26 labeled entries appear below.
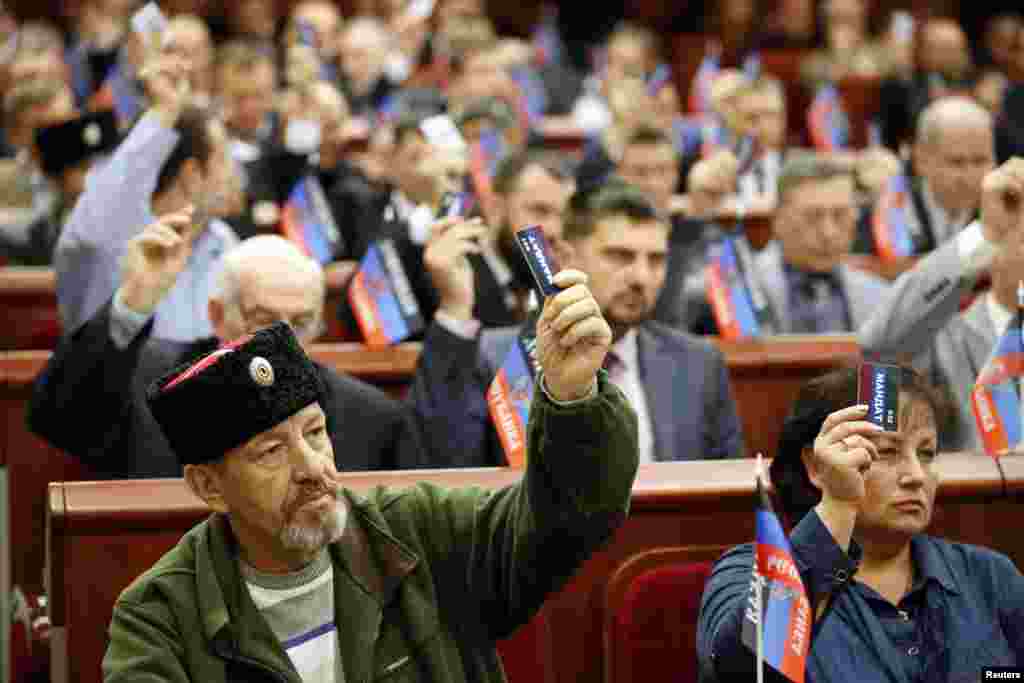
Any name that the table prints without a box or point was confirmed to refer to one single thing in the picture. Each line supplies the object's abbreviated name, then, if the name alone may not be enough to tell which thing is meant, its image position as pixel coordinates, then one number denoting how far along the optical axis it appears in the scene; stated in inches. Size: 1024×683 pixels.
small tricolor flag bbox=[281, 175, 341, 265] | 498.0
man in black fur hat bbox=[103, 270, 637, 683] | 202.5
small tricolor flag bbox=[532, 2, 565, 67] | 949.4
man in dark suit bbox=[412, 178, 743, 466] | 336.5
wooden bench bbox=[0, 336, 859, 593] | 349.7
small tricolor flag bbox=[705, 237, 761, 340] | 414.0
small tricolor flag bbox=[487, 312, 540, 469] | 283.0
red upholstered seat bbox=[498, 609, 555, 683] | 259.3
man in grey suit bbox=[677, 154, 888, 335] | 459.8
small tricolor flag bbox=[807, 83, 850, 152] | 771.4
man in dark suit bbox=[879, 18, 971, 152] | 810.2
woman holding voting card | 220.2
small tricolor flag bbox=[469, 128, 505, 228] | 519.5
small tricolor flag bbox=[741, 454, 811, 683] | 208.5
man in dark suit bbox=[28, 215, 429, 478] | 315.6
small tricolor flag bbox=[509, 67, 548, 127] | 824.9
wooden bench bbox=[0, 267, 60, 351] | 444.8
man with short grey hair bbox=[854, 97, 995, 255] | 497.7
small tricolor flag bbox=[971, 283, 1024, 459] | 290.7
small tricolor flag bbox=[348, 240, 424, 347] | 390.6
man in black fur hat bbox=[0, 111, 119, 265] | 512.4
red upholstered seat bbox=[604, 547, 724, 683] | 262.8
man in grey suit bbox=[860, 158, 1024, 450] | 305.7
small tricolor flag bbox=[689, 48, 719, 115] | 823.1
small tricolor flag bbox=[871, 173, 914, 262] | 529.7
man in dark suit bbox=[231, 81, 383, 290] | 567.2
